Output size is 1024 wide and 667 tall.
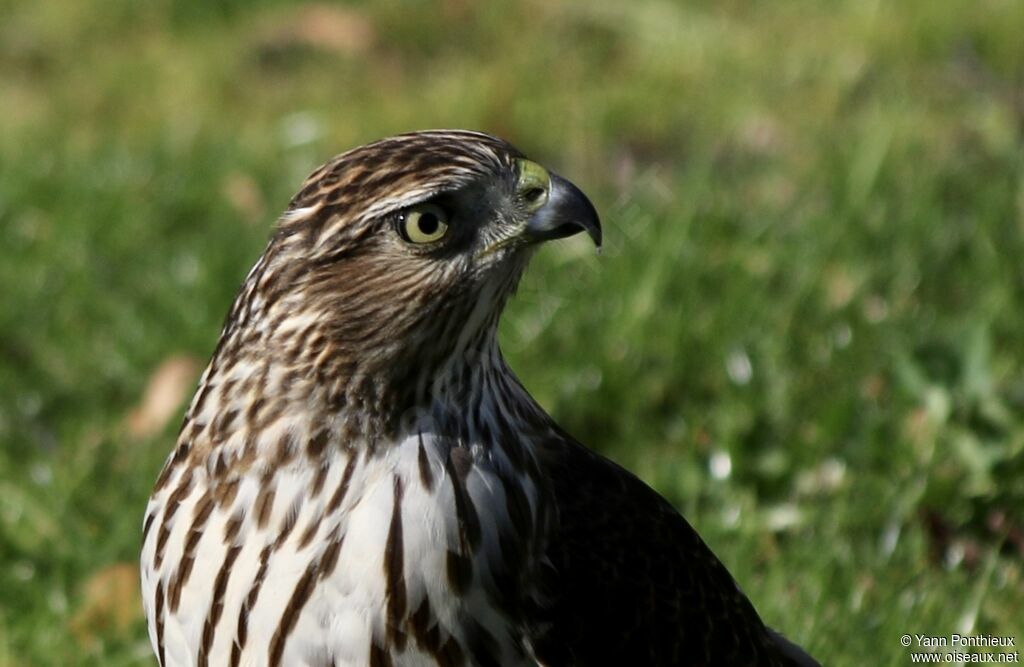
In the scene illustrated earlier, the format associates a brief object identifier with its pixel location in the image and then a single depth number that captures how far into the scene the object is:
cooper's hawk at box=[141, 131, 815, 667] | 6.42
